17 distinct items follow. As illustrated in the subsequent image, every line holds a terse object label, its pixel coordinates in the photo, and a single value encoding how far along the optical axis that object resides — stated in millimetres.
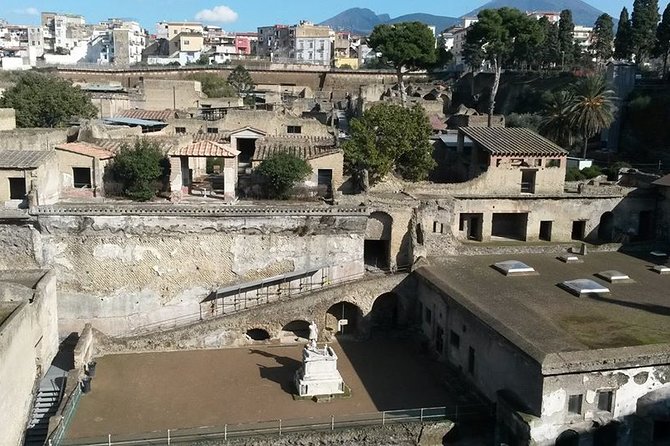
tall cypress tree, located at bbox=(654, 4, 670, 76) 59156
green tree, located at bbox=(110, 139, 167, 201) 33062
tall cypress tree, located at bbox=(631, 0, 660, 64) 62625
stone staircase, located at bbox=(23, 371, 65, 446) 22219
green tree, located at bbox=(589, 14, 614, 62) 76312
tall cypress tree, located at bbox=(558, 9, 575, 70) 76875
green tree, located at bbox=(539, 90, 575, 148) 42281
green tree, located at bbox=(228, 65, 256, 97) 77931
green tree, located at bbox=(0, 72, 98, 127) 46500
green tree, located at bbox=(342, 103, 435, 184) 34250
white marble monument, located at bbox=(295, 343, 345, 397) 23016
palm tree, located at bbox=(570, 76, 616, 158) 41188
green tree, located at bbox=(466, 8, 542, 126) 57156
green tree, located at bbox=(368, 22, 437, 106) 62875
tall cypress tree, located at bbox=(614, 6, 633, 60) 64000
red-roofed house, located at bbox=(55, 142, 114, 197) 33500
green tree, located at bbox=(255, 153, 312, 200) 33156
